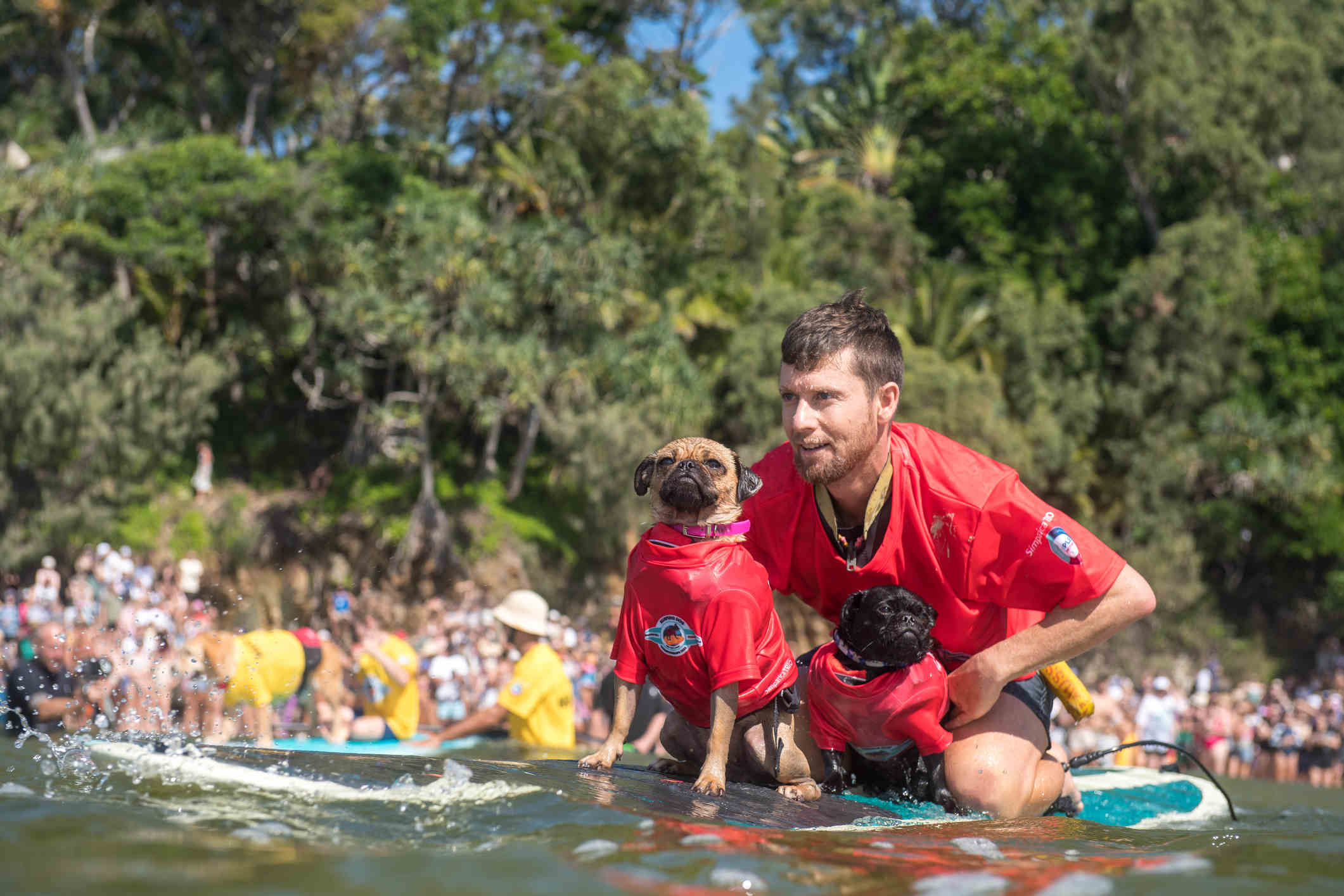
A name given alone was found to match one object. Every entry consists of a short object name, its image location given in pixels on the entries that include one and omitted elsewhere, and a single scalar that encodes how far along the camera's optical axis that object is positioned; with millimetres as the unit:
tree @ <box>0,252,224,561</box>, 22484
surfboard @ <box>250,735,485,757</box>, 8359
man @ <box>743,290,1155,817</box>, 4102
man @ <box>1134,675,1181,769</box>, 15578
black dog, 4117
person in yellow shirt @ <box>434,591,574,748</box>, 8453
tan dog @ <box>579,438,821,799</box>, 4055
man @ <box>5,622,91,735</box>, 9461
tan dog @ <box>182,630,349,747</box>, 9594
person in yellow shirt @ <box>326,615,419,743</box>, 9641
